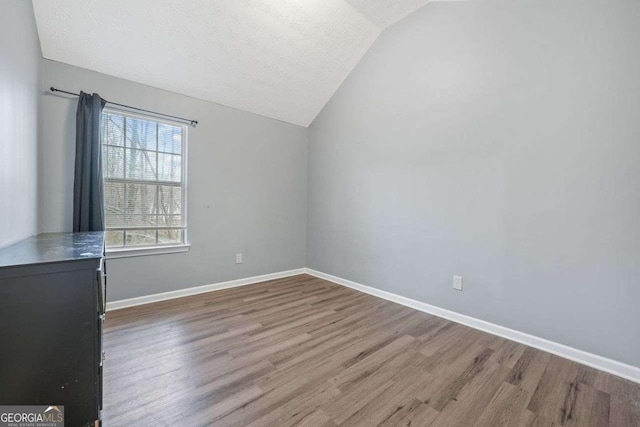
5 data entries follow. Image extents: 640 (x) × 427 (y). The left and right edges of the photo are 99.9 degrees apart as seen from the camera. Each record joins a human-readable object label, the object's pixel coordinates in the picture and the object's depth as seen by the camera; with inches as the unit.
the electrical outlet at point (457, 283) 102.3
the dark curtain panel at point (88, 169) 95.4
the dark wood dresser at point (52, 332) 41.7
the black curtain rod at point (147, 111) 93.2
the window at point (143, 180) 107.3
